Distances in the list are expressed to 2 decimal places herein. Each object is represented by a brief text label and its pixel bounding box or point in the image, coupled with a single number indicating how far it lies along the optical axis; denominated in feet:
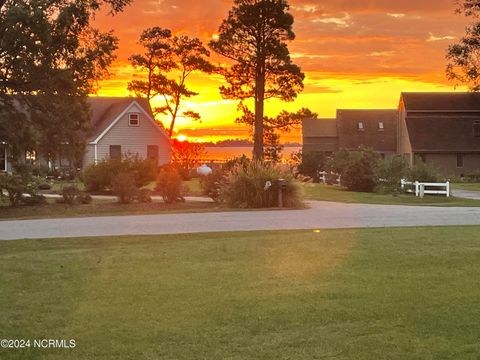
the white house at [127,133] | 162.09
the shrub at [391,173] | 104.83
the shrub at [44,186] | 105.96
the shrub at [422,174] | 102.83
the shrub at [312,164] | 158.71
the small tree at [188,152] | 178.18
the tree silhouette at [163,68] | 191.11
